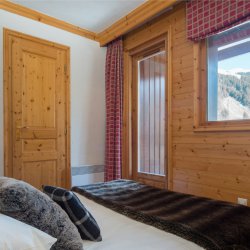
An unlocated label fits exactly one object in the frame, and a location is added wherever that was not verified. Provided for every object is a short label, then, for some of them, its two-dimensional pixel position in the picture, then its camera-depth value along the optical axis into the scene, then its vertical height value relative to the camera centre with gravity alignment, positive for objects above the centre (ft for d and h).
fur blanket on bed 3.41 -1.72
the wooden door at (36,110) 8.95 +0.54
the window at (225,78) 7.14 +1.45
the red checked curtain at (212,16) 6.59 +3.27
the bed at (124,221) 2.87 -1.69
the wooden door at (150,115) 9.77 +0.36
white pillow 2.41 -1.24
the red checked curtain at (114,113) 10.85 +0.46
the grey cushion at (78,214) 3.54 -1.43
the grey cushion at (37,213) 2.85 -1.14
